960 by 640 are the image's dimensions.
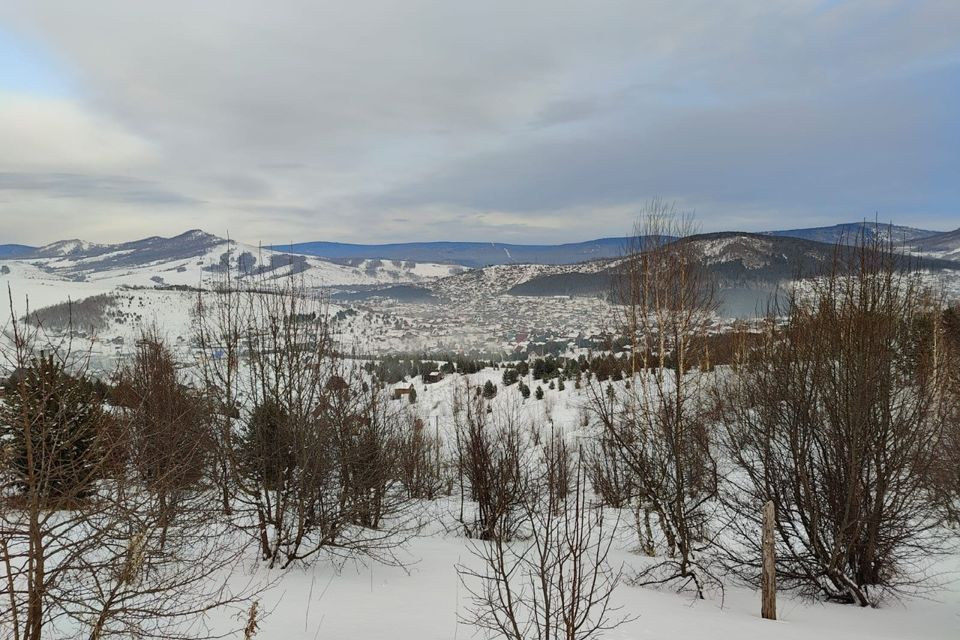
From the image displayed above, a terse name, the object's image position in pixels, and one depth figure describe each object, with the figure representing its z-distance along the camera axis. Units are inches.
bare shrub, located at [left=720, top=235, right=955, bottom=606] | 406.9
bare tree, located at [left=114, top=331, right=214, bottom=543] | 258.0
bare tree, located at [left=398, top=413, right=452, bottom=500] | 868.4
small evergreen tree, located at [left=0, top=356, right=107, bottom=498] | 176.7
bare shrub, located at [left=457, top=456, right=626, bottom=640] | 170.7
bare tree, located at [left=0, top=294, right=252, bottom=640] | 172.2
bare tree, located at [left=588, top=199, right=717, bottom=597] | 491.8
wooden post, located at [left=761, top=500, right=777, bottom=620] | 367.9
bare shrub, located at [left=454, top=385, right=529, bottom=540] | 647.1
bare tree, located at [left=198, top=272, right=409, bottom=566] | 430.3
